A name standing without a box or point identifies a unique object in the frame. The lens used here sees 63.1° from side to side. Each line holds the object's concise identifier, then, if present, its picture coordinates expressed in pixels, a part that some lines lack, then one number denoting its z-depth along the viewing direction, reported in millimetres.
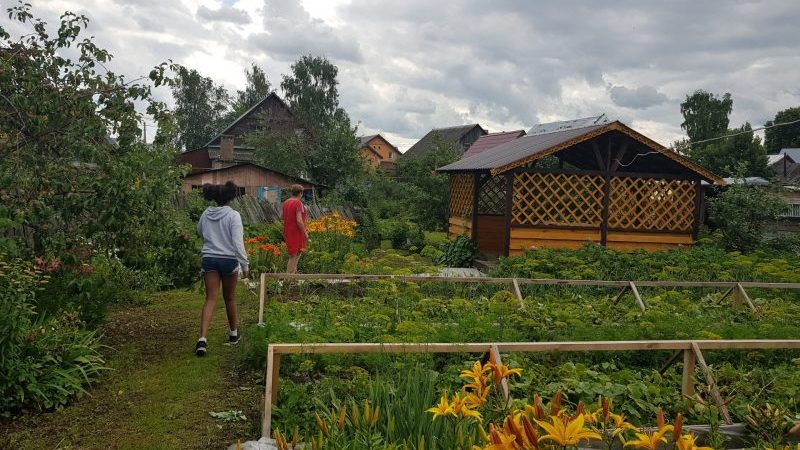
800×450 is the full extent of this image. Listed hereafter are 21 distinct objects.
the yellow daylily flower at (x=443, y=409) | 1954
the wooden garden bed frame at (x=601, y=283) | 7316
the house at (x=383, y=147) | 75750
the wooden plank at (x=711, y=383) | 3298
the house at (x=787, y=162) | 45528
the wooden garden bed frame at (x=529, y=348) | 3881
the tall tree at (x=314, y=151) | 25844
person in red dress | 8812
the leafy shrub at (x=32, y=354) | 4156
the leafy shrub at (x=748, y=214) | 13617
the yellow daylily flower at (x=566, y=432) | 1532
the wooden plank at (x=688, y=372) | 4277
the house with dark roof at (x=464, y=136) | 58425
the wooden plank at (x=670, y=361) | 4582
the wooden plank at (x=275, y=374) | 3864
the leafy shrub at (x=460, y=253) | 13430
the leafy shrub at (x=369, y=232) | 16044
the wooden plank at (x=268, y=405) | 3578
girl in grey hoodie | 5746
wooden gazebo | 12414
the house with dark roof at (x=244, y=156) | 26422
